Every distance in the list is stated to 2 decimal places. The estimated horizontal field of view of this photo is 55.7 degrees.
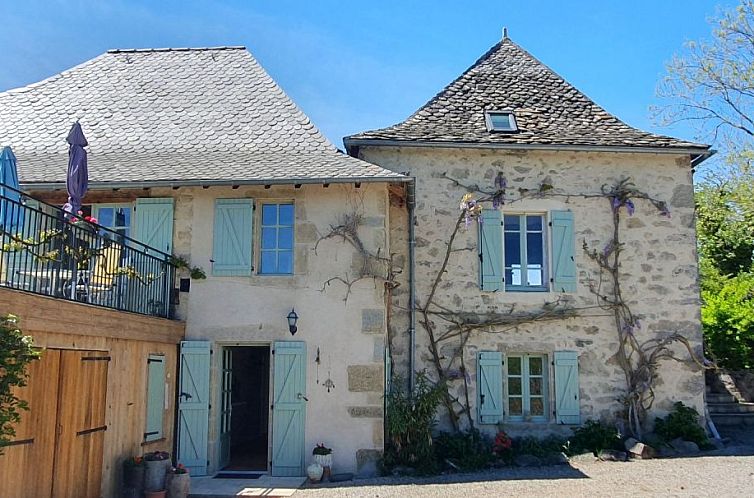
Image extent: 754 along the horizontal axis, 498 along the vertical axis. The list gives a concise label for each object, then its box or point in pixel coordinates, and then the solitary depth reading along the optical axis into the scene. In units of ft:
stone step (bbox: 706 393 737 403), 40.29
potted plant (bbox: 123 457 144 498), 25.82
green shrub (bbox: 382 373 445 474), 30.32
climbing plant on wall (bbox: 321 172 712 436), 34.40
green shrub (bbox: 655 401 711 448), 33.53
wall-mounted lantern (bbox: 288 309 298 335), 30.78
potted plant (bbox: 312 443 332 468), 29.30
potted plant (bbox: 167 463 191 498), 26.02
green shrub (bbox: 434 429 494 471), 30.86
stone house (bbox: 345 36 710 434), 34.65
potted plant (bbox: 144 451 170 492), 25.82
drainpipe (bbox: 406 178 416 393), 34.32
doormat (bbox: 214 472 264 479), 30.04
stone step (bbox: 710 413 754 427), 38.52
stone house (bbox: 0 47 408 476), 30.40
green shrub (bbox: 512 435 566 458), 32.32
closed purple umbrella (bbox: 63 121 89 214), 26.61
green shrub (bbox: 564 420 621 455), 32.55
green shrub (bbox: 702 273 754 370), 43.11
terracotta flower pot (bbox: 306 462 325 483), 28.71
